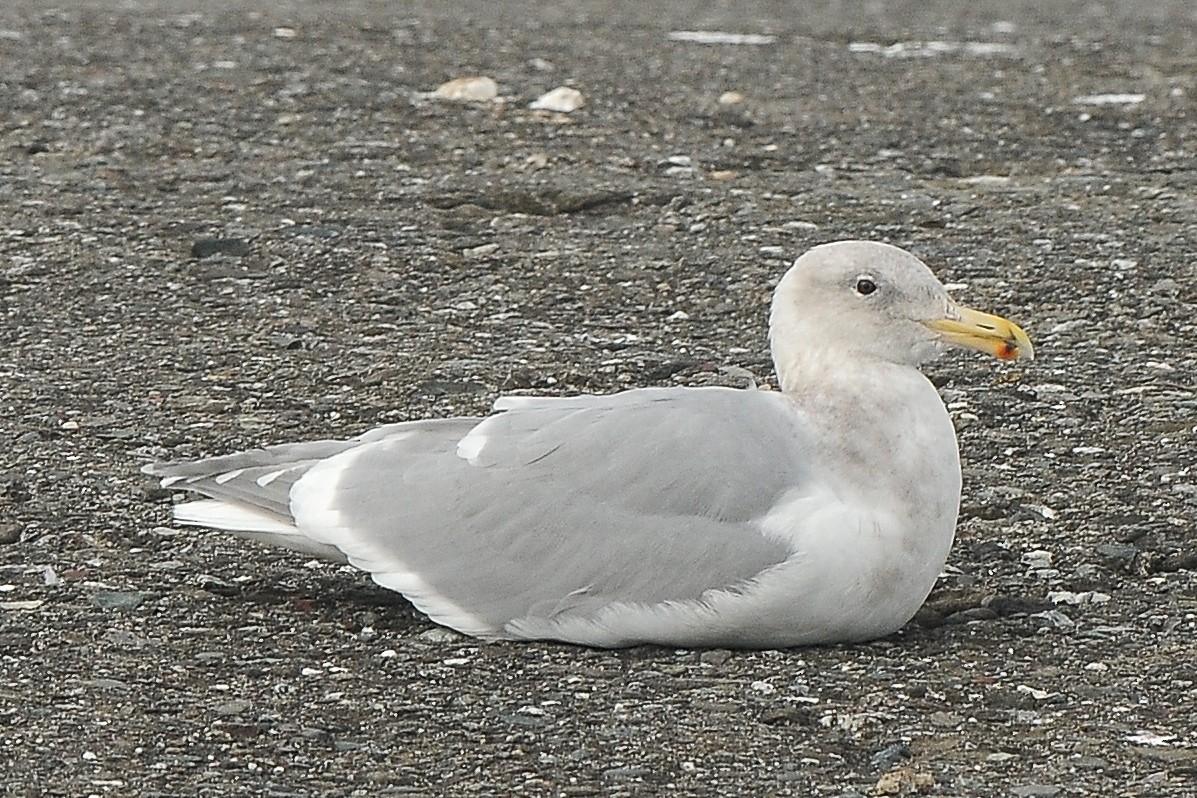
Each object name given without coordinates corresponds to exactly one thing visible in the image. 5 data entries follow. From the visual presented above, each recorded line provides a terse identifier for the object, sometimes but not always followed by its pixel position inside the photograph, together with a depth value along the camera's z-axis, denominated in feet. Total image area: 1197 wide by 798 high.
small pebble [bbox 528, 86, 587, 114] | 56.29
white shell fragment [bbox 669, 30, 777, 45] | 69.05
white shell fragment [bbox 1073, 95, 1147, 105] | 57.62
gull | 24.20
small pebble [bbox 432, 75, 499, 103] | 57.31
